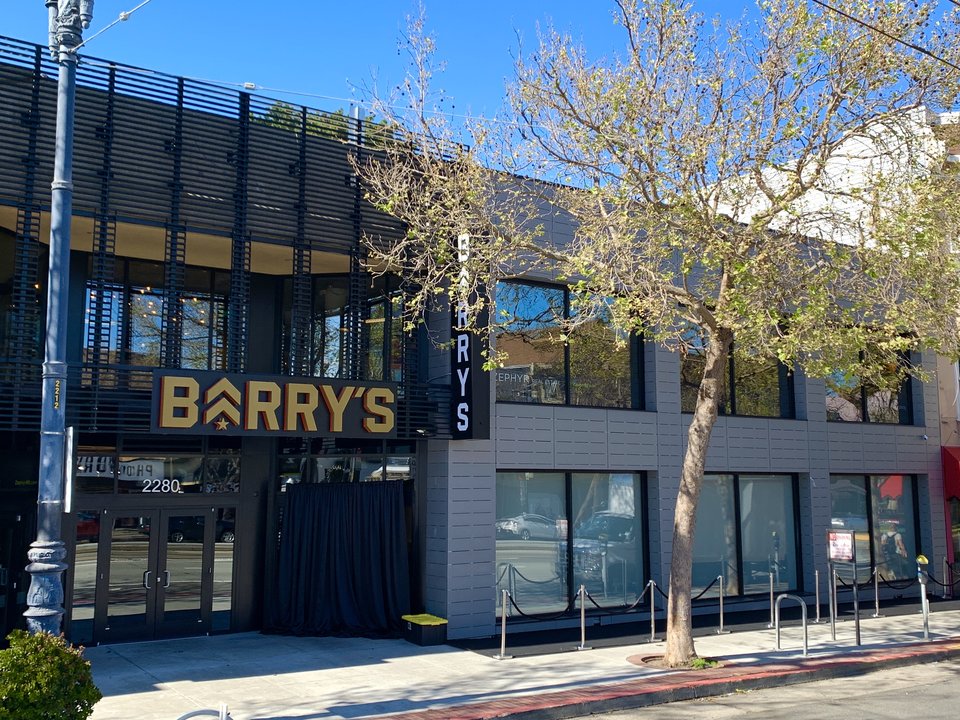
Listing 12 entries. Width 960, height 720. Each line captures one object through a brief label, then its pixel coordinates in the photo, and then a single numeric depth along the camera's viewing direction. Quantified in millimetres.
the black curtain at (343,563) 15945
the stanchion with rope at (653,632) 15197
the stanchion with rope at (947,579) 22234
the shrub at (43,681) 8023
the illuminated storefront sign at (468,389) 15383
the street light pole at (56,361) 8758
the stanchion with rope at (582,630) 14523
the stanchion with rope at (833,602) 15445
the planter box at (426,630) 14961
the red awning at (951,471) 22828
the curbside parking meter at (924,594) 16141
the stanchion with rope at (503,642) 14039
